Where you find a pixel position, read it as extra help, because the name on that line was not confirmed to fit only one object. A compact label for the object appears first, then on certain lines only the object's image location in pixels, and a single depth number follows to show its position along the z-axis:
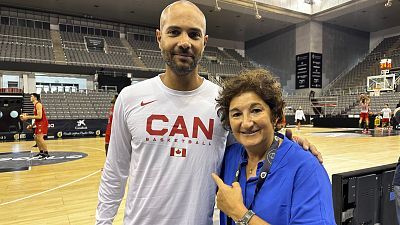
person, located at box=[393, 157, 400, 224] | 1.99
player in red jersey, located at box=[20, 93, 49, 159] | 7.81
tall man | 1.40
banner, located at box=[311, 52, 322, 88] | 23.79
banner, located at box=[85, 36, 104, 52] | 21.83
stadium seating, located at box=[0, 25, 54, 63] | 17.62
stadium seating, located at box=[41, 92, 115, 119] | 15.38
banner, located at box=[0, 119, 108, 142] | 13.42
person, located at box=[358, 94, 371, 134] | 12.89
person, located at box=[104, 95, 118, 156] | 5.75
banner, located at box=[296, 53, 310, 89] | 23.80
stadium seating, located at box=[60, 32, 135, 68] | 19.66
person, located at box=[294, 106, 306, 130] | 18.41
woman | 1.07
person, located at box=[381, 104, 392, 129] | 14.24
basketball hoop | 19.04
